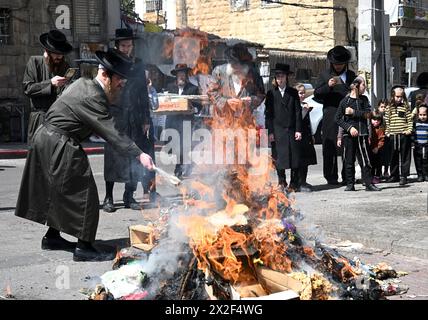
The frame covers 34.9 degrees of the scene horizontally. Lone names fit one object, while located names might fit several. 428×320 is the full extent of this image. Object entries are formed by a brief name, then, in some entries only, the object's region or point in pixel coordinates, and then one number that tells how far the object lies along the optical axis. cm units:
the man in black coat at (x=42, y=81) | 740
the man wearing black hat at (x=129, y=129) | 852
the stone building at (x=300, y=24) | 2830
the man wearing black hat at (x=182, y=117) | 1007
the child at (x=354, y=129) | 972
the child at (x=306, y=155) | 1011
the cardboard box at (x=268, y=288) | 450
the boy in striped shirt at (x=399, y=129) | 1077
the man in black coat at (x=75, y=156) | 592
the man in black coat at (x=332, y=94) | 1021
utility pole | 1177
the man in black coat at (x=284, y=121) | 985
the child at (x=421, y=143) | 1077
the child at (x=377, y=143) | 1102
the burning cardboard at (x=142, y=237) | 568
